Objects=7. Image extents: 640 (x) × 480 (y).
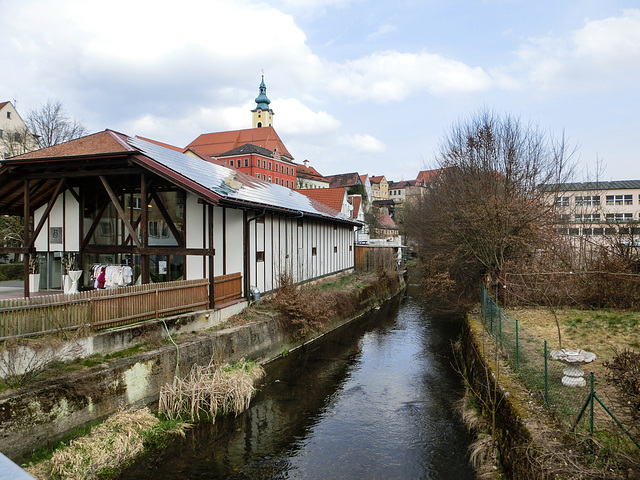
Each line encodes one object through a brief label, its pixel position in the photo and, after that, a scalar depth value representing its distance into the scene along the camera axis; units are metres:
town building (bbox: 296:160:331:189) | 89.38
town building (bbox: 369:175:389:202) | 128.88
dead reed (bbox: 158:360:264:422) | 9.27
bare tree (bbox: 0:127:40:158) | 29.33
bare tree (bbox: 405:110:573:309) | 16.53
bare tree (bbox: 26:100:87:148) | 30.28
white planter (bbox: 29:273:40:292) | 14.66
